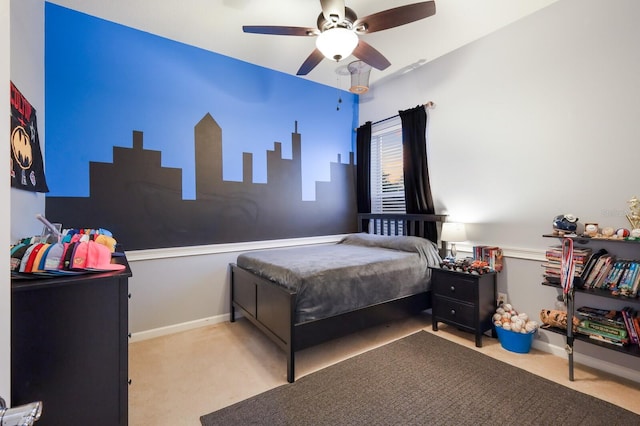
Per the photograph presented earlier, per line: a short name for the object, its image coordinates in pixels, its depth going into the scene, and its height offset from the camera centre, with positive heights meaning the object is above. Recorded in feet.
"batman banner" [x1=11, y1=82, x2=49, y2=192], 5.47 +1.45
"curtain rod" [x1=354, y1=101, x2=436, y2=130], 11.38 +4.30
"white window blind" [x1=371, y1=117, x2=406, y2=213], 13.00 +2.19
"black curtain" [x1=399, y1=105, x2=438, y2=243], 11.57 +2.03
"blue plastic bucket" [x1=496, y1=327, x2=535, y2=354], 8.20 -3.60
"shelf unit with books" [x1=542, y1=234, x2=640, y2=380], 6.23 -1.82
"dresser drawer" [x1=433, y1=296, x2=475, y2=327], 8.77 -3.04
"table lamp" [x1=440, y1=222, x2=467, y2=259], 9.88 -0.63
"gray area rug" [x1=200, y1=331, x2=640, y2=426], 5.63 -3.91
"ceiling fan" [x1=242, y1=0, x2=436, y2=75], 6.25 +4.43
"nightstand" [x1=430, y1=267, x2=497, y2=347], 8.63 -2.65
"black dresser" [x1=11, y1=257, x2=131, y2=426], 3.66 -1.72
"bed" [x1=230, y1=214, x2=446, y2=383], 7.19 -2.00
